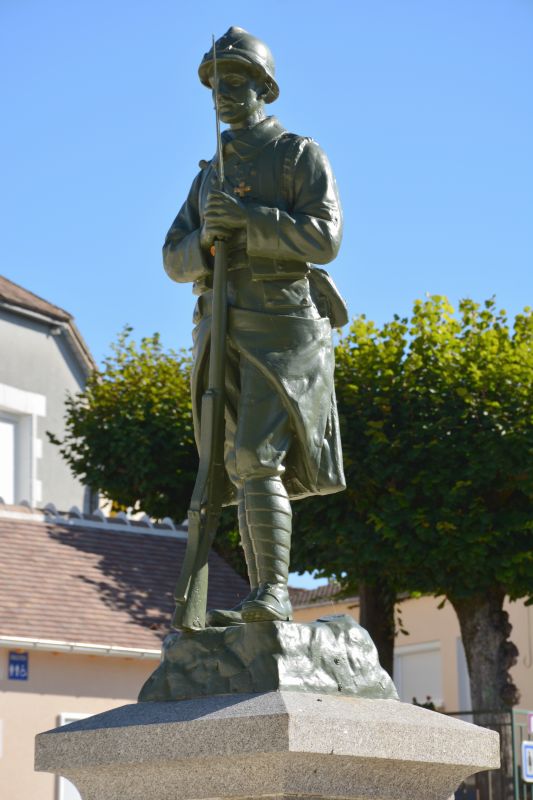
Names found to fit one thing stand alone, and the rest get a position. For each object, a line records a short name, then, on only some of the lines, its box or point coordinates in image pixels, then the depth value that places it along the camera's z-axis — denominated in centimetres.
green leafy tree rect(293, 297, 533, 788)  1869
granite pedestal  564
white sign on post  1638
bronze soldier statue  641
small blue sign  1833
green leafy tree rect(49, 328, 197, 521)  2241
